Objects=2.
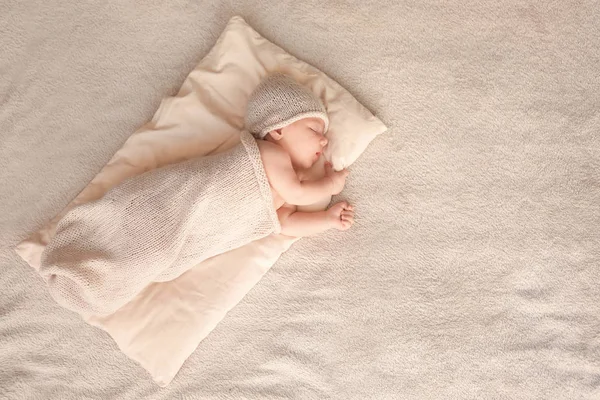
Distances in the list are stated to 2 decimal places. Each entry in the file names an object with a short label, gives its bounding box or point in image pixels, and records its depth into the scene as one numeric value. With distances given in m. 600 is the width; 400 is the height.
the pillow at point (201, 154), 1.43
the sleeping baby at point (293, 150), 1.39
